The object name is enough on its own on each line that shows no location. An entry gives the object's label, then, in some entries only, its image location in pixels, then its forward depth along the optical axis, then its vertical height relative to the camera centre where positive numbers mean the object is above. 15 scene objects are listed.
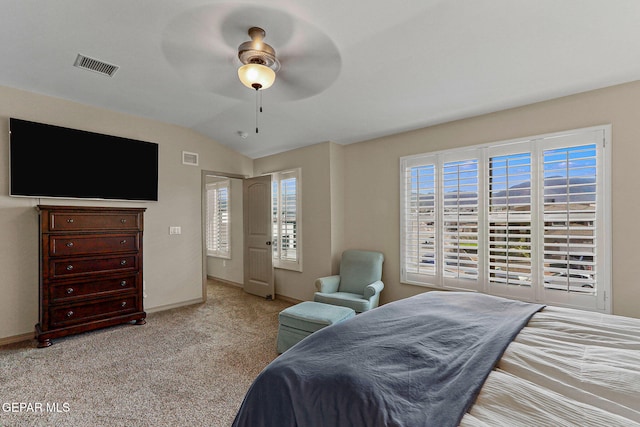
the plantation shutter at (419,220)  3.57 -0.09
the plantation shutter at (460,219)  3.25 -0.07
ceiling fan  2.11 +1.35
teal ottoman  2.78 -1.03
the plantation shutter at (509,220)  2.92 -0.08
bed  0.90 -0.60
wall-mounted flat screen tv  3.18 +0.61
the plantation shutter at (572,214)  2.60 -0.02
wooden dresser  3.07 -0.62
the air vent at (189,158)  4.55 +0.87
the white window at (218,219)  6.05 -0.11
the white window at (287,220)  4.71 -0.11
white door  4.96 -0.42
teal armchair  3.53 -0.89
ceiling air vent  2.76 +1.44
